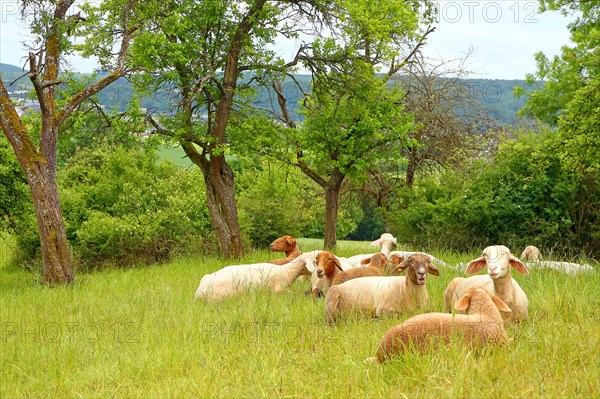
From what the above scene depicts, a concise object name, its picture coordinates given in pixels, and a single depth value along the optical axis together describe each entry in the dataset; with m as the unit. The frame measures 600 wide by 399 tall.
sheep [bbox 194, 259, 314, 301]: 11.11
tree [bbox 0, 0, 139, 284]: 15.06
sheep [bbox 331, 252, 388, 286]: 10.26
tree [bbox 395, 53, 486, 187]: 26.61
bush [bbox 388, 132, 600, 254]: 19.45
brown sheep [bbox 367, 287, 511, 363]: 5.88
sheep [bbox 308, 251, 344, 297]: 10.57
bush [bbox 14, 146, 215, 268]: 21.88
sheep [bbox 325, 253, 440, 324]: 8.41
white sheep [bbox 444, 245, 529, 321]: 7.55
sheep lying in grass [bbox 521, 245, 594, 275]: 11.39
